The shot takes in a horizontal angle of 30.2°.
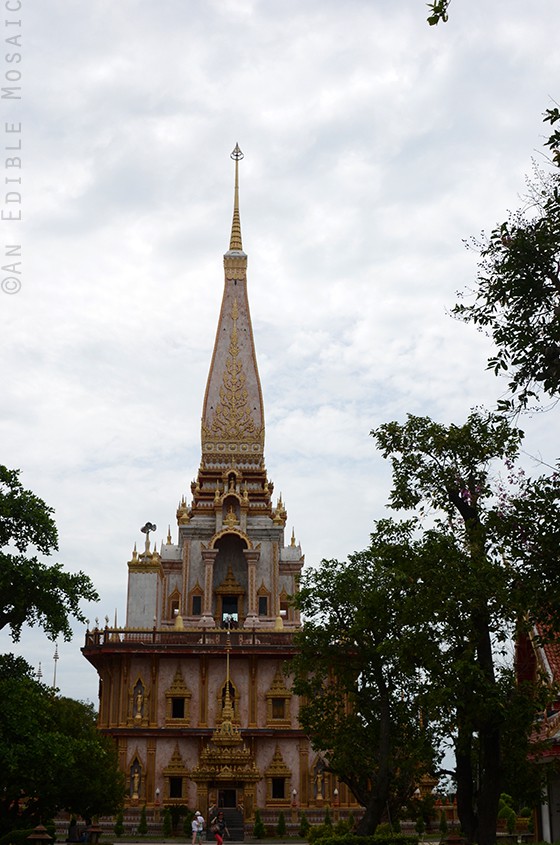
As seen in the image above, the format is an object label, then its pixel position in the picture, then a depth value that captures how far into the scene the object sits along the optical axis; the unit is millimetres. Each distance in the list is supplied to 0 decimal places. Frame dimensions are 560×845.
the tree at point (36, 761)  25000
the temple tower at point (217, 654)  52781
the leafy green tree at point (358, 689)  27547
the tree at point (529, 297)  16062
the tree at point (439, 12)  10812
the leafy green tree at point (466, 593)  19906
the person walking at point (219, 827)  35906
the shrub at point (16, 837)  30031
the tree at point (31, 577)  26250
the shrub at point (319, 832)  32713
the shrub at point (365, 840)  26067
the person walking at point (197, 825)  36812
